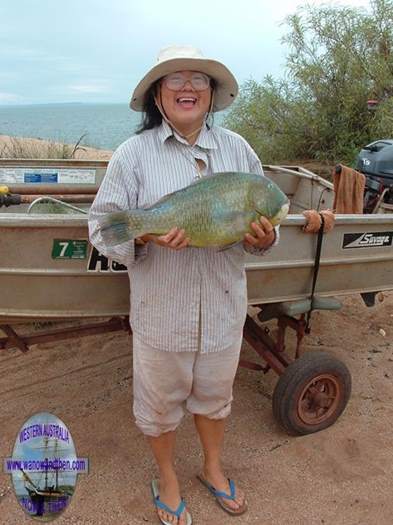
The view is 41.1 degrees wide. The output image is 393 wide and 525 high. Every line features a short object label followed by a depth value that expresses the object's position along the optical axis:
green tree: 8.61
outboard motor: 4.44
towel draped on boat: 3.74
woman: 2.06
